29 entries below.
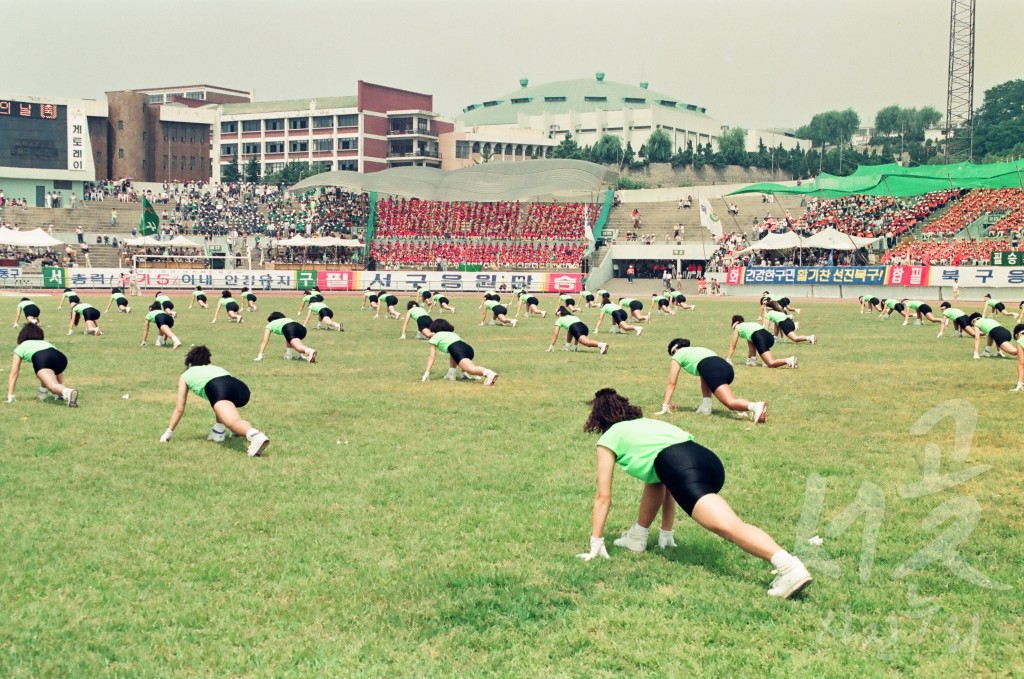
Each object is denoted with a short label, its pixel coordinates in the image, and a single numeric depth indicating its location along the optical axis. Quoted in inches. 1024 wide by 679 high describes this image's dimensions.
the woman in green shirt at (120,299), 1403.8
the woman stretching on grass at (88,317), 1130.7
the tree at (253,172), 4217.5
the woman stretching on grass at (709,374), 564.4
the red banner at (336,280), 2561.5
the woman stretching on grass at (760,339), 808.9
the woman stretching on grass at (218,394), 490.6
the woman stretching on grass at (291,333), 892.0
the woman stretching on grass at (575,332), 970.1
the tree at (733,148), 4872.0
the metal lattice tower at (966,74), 3307.1
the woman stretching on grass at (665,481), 277.3
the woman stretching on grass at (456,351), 745.6
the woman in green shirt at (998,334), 880.9
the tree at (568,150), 4967.8
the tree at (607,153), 4984.7
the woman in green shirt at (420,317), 1053.2
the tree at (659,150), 4803.2
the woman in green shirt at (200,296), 1501.7
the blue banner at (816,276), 2260.1
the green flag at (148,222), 2588.6
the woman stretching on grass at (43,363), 625.3
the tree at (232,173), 4402.1
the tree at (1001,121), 4382.4
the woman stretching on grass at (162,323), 1008.2
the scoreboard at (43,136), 3161.9
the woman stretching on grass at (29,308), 985.0
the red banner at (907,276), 2174.0
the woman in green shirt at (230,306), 1336.1
